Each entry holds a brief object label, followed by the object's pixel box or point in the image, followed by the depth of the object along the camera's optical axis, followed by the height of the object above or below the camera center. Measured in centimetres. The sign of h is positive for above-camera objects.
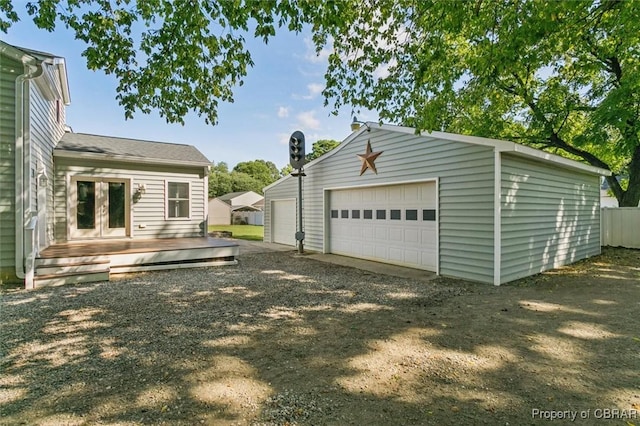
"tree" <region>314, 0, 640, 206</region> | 467 +272
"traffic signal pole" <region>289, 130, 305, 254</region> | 1102 +192
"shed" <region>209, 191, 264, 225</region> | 3371 -20
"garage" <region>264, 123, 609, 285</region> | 644 +18
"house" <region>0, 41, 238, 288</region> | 588 +42
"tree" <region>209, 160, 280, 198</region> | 4838 +497
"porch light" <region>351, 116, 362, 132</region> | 1063 +284
